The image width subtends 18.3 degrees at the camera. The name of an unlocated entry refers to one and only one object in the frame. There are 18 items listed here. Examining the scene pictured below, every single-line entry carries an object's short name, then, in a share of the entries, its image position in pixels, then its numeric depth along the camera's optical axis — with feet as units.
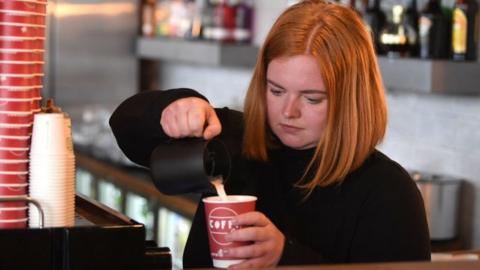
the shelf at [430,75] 14.94
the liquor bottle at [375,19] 17.28
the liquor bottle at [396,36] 16.67
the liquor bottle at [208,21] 23.38
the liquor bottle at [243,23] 22.92
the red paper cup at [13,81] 6.16
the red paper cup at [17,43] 6.17
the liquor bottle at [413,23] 16.59
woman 8.40
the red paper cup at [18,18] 6.16
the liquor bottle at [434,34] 15.96
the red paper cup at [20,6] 6.15
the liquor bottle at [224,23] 23.00
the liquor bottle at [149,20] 27.06
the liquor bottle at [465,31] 15.84
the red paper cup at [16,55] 6.17
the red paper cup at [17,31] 6.16
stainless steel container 15.84
